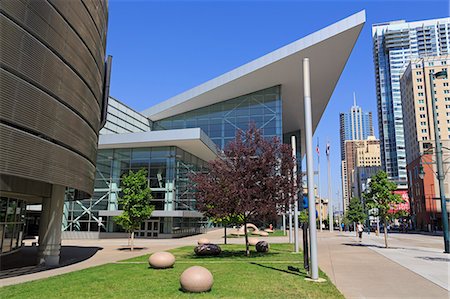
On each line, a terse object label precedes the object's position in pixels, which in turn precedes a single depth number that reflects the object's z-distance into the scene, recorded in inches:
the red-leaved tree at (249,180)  655.8
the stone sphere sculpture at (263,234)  1573.8
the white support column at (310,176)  422.9
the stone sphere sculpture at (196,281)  350.6
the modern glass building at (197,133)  1446.9
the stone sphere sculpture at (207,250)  717.3
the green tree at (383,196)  964.0
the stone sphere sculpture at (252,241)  971.3
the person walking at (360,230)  1295.5
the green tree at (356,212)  1914.4
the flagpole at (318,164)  1902.8
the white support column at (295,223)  735.2
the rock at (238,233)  1635.7
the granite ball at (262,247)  771.4
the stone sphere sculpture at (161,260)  532.7
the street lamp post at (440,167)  773.9
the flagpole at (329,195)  1947.1
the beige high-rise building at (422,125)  2955.2
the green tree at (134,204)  941.8
